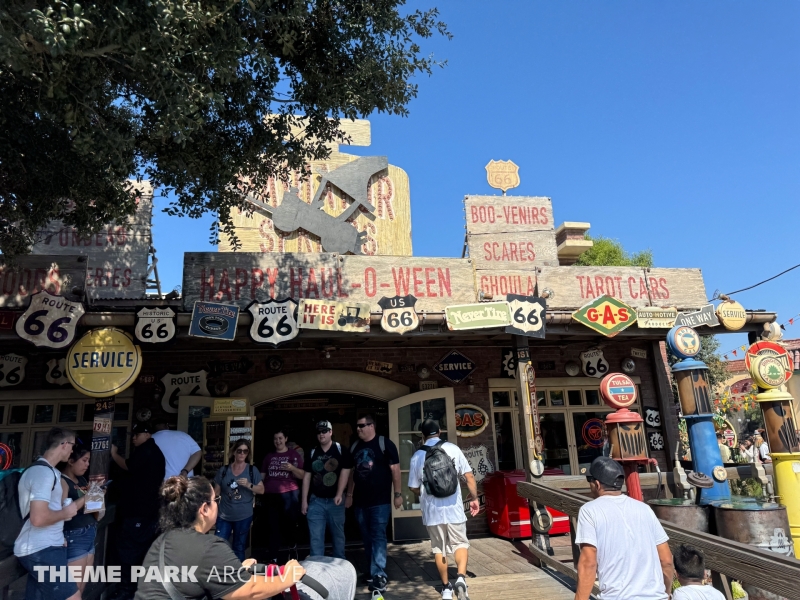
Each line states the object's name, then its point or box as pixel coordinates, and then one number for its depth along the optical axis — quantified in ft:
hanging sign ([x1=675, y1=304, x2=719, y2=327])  22.99
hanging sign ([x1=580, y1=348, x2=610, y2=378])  31.32
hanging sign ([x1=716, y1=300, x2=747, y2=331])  23.44
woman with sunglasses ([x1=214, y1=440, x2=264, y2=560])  19.13
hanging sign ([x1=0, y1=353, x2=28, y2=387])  25.66
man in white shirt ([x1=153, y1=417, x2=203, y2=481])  17.69
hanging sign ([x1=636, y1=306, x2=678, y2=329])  23.34
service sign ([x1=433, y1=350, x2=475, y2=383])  29.50
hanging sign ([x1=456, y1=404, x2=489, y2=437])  28.97
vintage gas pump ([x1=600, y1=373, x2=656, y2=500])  15.83
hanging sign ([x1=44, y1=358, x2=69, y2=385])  26.09
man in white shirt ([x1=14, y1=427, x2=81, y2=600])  11.69
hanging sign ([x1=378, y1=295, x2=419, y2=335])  20.81
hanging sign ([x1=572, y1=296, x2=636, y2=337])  22.31
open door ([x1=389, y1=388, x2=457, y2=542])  27.35
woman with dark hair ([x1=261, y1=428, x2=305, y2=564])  20.77
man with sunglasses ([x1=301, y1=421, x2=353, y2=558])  18.03
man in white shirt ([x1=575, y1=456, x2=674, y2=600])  9.04
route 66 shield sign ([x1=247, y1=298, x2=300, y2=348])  20.21
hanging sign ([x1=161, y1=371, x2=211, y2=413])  26.53
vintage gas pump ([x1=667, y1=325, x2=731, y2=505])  17.08
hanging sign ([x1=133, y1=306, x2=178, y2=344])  19.60
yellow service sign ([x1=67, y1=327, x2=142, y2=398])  18.39
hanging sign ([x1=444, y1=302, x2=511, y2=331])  21.07
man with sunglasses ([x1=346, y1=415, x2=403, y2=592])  17.63
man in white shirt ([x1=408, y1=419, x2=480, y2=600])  15.74
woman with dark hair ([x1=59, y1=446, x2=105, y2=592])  13.80
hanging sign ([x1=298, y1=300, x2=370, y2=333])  20.38
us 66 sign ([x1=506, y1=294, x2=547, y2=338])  21.53
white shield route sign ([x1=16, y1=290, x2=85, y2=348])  18.62
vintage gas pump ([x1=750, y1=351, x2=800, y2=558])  18.25
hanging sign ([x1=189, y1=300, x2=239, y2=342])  19.76
